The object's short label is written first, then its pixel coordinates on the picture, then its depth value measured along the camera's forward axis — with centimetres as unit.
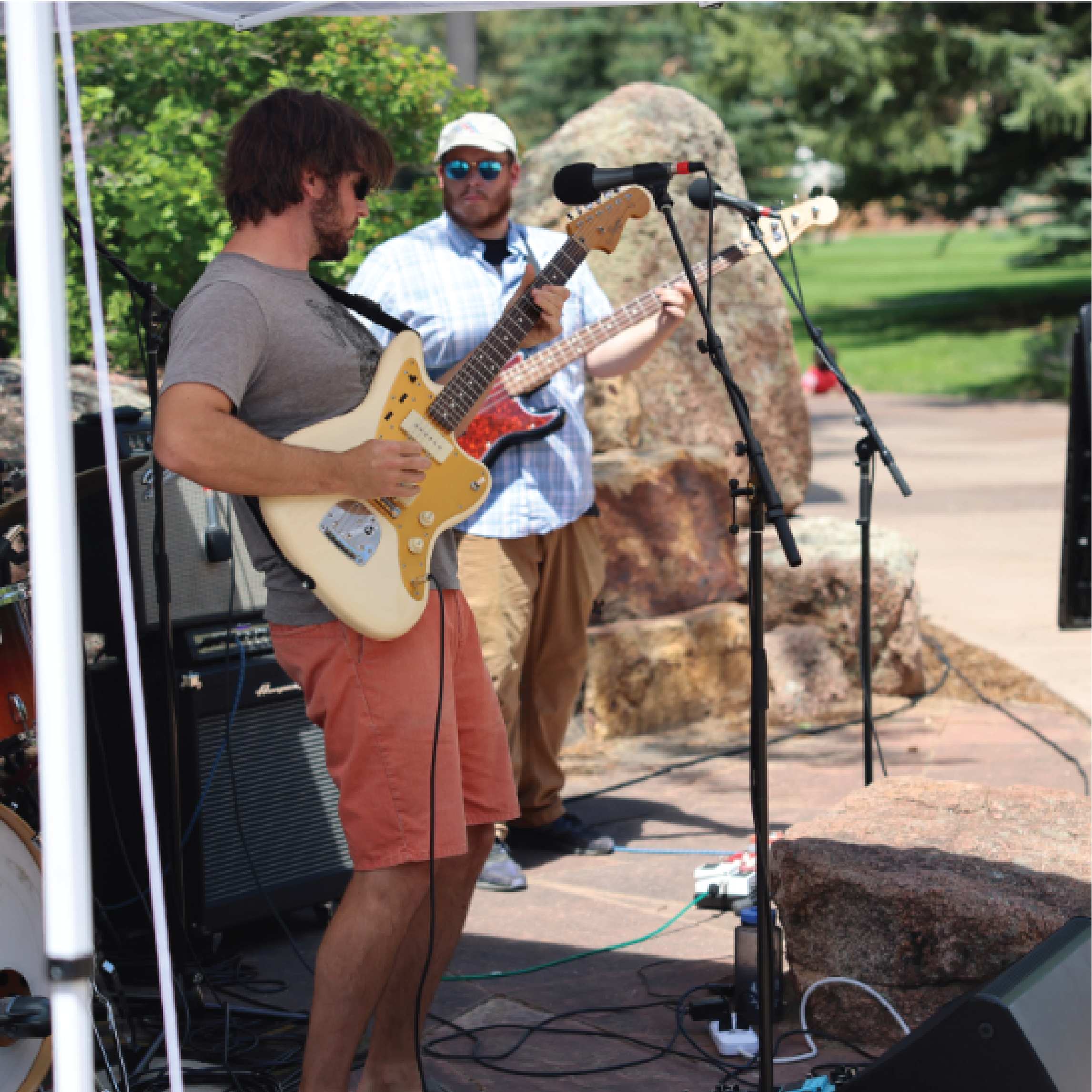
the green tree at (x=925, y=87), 1878
